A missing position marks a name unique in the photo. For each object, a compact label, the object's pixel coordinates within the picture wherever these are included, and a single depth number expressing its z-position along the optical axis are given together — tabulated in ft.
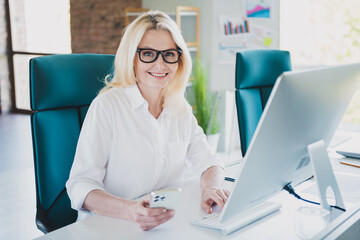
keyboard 3.93
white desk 3.84
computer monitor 3.32
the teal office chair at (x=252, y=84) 6.89
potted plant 14.03
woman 4.99
